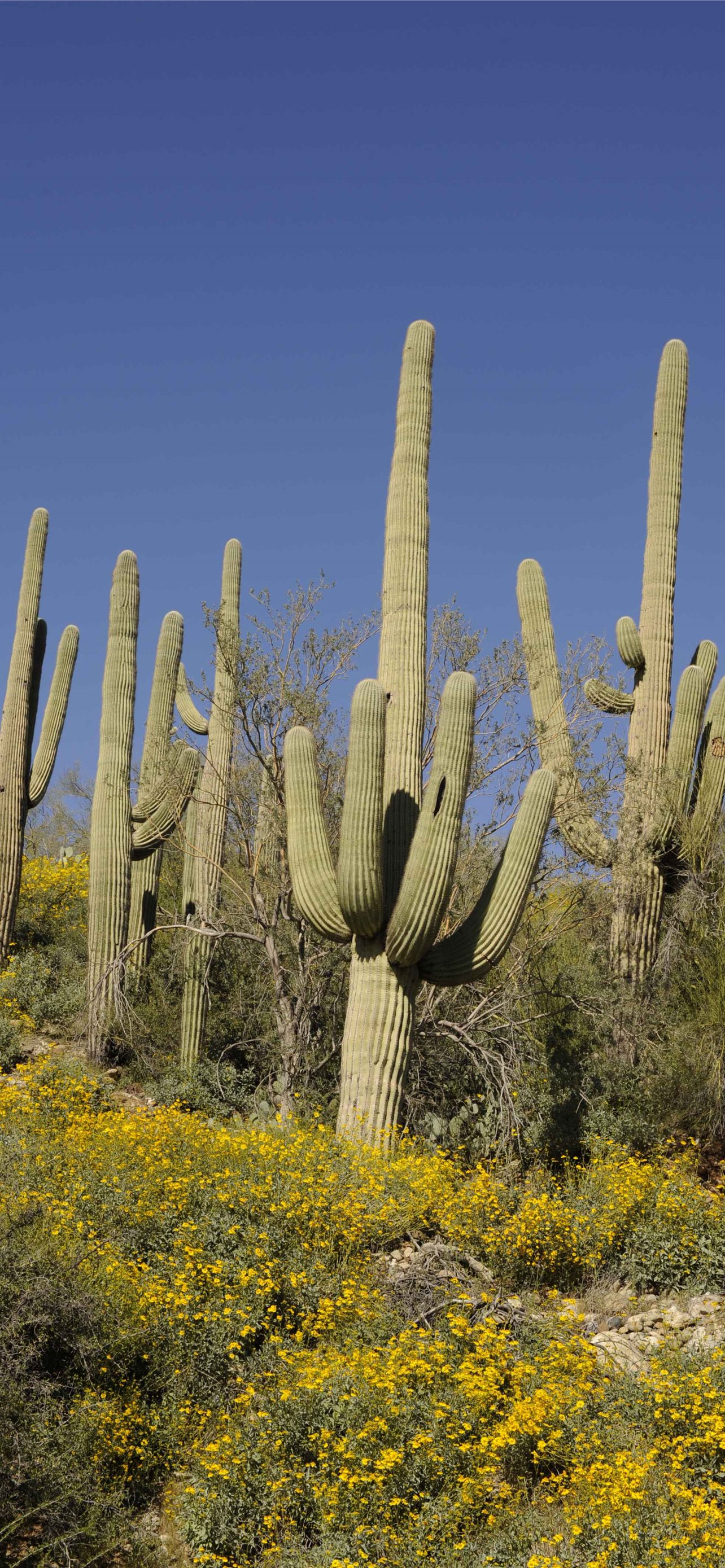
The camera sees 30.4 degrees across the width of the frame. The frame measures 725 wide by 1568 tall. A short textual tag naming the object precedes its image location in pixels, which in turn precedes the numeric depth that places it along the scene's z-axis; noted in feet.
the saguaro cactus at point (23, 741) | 53.21
